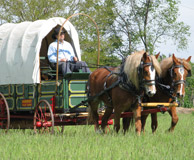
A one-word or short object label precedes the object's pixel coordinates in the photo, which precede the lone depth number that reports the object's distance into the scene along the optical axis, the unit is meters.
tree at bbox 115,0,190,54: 59.58
